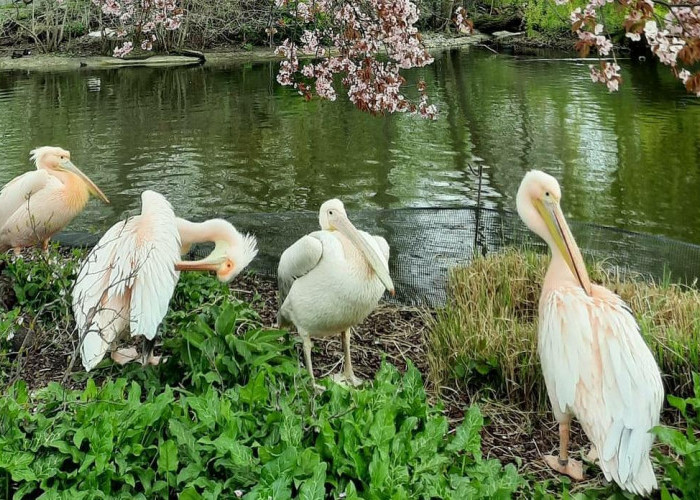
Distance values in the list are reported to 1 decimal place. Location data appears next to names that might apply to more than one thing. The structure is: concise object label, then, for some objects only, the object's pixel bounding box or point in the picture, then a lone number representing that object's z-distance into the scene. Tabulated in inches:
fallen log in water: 988.6
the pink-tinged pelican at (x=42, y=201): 193.5
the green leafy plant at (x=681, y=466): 88.6
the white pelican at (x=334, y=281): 130.5
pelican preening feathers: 124.2
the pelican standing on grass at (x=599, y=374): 93.7
